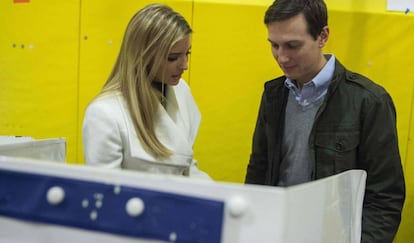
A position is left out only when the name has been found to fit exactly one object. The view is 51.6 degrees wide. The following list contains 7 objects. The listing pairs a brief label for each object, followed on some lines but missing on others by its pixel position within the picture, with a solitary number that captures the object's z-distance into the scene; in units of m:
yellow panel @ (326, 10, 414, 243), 1.67
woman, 0.95
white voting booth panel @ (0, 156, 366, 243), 0.61
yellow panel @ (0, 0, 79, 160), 1.83
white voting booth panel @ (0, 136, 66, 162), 1.05
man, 1.04
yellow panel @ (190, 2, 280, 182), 1.74
